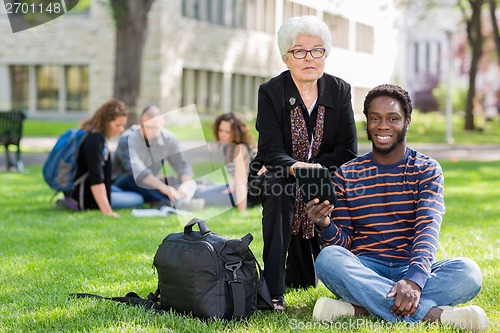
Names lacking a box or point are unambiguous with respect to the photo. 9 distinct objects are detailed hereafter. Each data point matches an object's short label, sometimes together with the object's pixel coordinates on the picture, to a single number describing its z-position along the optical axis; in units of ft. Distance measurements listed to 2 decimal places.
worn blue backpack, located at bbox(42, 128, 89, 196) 42.11
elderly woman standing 22.99
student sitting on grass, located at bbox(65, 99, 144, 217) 41.65
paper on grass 43.35
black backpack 21.13
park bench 65.54
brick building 144.60
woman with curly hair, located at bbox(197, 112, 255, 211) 44.47
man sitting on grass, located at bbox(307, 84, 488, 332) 20.82
